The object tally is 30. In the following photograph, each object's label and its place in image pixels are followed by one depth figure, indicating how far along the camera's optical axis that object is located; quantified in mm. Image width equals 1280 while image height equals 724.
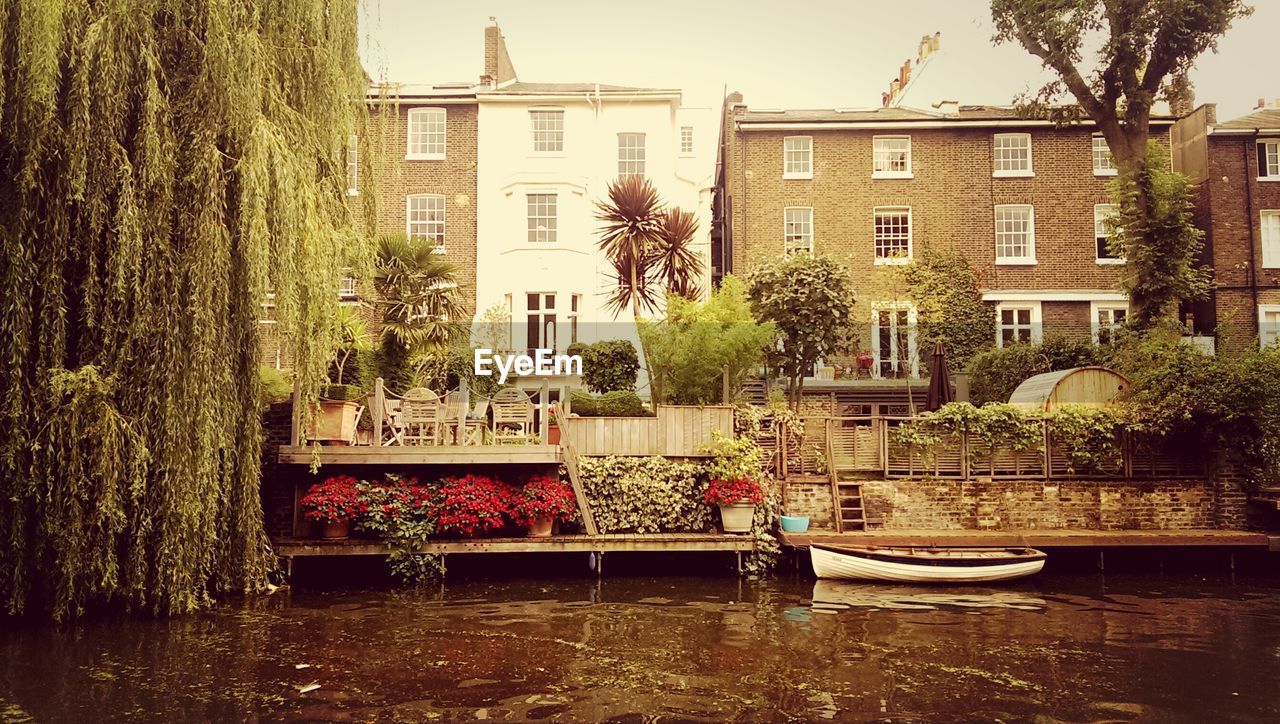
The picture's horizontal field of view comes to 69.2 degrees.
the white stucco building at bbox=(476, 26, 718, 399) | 26422
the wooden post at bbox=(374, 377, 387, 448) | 14609
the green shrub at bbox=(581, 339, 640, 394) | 20078
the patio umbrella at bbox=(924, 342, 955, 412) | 18312
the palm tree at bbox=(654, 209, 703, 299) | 21750
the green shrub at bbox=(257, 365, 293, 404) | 14586
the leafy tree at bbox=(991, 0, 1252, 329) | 21531
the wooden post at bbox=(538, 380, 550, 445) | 14906
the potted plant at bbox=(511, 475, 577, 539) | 14703
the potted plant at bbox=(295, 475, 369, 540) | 14156
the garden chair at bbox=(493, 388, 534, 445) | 14984
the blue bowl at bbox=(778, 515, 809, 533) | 15859
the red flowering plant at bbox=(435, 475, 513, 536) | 14383
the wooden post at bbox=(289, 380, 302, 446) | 14421
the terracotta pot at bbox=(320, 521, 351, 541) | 14469
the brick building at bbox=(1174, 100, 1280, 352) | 27812
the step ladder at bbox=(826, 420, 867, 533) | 16281
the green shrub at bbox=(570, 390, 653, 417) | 17188
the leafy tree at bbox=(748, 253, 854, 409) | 20656
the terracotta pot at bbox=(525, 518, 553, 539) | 14922
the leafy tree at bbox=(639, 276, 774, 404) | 18266
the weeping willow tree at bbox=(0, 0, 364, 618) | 10570
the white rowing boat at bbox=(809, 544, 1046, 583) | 14383
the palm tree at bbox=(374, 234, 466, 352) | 19828
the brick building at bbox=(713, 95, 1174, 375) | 27828
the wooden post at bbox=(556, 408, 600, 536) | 15234
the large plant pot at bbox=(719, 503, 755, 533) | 15359
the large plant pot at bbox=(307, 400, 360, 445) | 14797
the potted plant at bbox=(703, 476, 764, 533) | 15312
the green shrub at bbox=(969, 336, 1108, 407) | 22344
